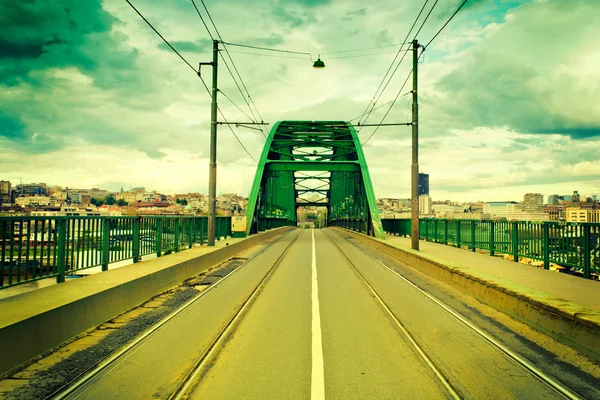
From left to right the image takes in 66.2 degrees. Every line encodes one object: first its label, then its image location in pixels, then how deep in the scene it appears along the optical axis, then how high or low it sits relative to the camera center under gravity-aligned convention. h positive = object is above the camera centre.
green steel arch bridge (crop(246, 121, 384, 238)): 34.06 +3.62
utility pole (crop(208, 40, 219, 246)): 18.30 +1.94
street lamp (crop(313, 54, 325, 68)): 21.64 +7.02
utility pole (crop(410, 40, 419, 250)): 18.64 +2.71
